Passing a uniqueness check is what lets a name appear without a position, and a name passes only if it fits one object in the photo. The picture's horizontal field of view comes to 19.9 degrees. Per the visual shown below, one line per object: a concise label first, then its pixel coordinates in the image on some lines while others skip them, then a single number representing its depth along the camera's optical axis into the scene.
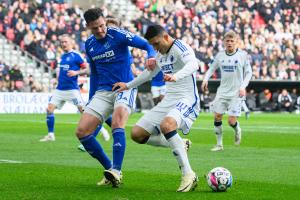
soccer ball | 10.70
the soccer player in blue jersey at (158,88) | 28.48
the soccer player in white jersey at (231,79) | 19.42
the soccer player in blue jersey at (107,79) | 11.73
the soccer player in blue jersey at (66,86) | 21.61
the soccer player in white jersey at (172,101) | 11.08
